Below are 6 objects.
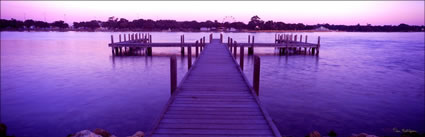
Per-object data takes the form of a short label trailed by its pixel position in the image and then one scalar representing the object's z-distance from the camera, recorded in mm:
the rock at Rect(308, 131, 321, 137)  7497
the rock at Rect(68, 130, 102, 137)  6477
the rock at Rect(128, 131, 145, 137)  7448
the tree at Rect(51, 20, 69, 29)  137288
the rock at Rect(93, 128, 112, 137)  7770
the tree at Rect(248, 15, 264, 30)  141400
